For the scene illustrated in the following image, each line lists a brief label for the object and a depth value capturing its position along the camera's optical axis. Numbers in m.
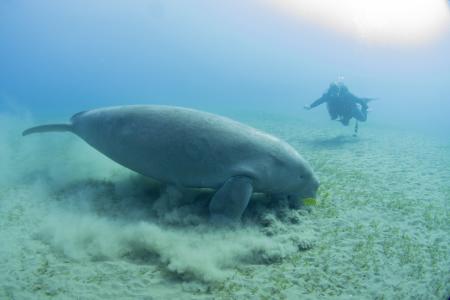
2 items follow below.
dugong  5.24
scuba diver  15.13
